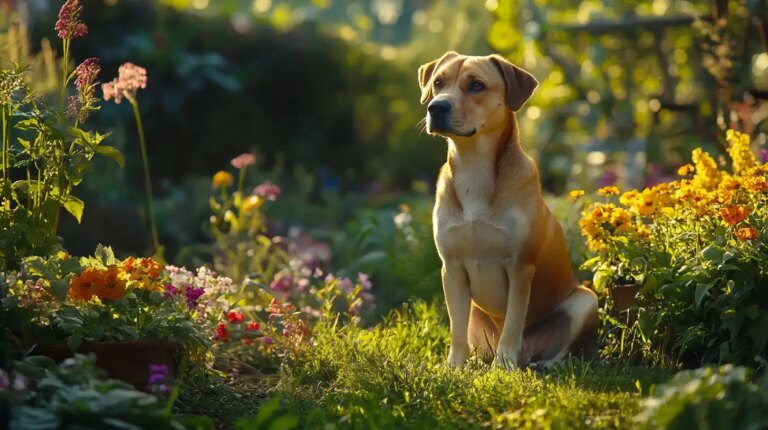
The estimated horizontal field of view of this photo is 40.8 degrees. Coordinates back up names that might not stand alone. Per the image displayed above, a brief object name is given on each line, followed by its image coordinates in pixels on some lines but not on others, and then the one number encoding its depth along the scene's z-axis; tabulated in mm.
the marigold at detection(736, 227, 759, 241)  4324
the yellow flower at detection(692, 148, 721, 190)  5391
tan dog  4879
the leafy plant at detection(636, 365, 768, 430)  3170
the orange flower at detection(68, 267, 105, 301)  4074
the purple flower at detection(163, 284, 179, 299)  4605
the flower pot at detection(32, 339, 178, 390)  4066
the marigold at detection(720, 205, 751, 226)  4434
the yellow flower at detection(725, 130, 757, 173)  5301
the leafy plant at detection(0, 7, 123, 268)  4406
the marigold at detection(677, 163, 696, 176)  5046
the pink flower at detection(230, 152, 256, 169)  6722
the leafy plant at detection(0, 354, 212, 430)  3299
